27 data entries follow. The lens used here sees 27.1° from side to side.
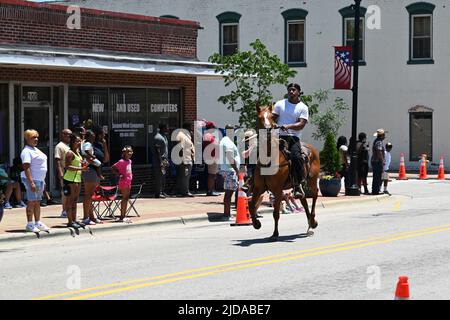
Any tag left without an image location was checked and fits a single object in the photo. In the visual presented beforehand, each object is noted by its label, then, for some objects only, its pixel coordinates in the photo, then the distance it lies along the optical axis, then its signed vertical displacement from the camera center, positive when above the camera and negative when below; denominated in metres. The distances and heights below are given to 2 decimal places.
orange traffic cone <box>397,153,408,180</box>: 34.74 -1.70
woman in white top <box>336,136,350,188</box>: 25.77 -0.82
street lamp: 25.32 -0.83
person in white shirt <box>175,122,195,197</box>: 24.78 -0.98
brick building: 21.64 +1.38
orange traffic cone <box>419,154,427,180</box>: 34.84 -1.67
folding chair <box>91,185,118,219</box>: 18.28 -1.48
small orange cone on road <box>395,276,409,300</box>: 8.27 -1.44
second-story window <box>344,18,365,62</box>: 40.57 +4.11
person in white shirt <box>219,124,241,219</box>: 19.47 -0.84
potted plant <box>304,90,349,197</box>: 24.84 -1.08
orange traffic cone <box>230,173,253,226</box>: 18.47 -1.69
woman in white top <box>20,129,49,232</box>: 15.81 -0.73
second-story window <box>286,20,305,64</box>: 41.69 +3.83
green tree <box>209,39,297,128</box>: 22.53 +1.33
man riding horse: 15.78 +0.11
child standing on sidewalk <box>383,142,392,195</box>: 26.17 -1.04
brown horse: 15.39 -0.87
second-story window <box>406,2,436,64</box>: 39.47 +3.96
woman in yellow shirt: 17.00 -0.93
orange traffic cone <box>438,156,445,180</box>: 34.40 -1.70
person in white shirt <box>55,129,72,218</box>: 17.88 -0.41
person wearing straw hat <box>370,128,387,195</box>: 25.56 -0.92
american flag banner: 30.20 +2.00
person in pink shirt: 18.36 -0.96
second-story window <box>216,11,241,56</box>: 42.62 +4.35
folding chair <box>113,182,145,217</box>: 18.97 -1.67
